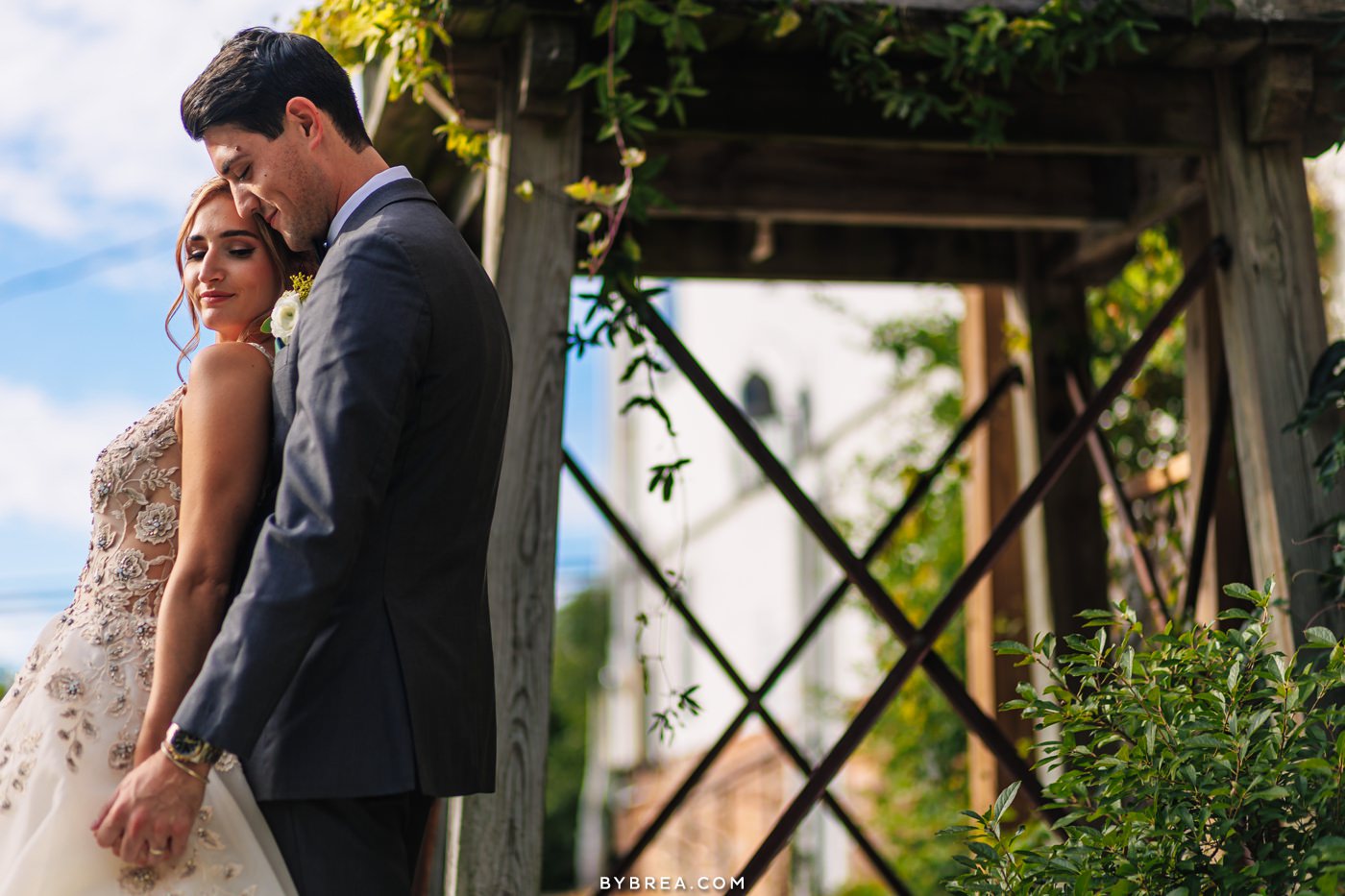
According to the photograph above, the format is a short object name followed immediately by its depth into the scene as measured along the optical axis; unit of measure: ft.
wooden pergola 10.00
